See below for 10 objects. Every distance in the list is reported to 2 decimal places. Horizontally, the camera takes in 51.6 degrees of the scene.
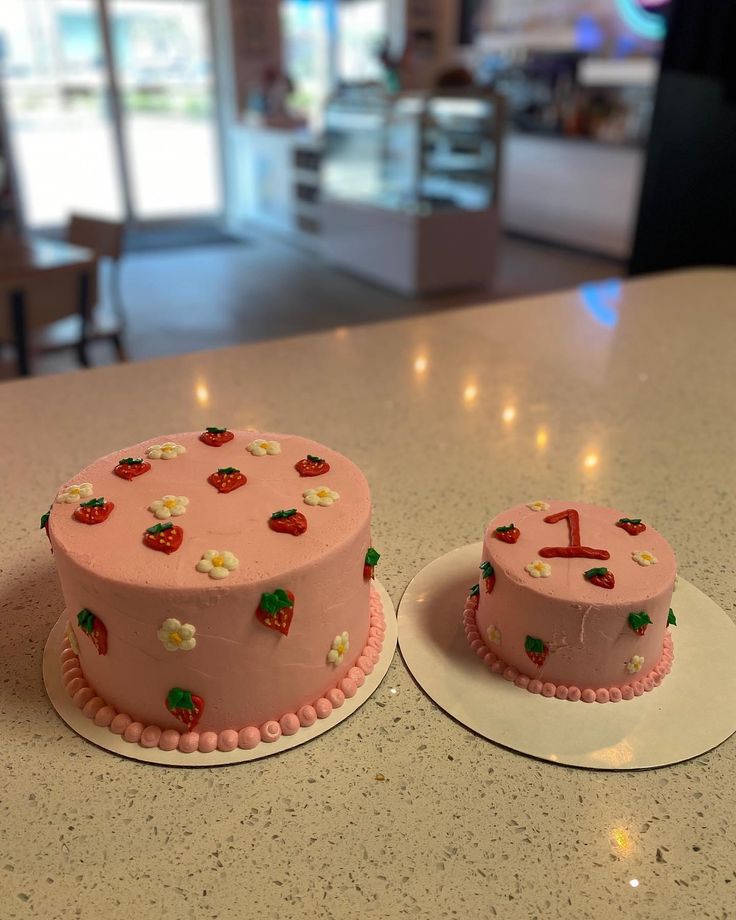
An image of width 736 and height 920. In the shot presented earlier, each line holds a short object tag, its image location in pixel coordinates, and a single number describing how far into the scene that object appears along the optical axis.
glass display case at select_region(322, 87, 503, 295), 4.38
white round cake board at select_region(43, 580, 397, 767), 0.71
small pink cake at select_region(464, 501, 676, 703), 0.73
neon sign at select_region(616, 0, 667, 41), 5.14
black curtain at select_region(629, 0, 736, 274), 3.31
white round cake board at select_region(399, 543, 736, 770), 0.72
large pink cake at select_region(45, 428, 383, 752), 0.67
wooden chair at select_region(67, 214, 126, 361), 2.89
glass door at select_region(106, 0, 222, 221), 6.27
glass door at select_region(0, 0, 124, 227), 5.93
